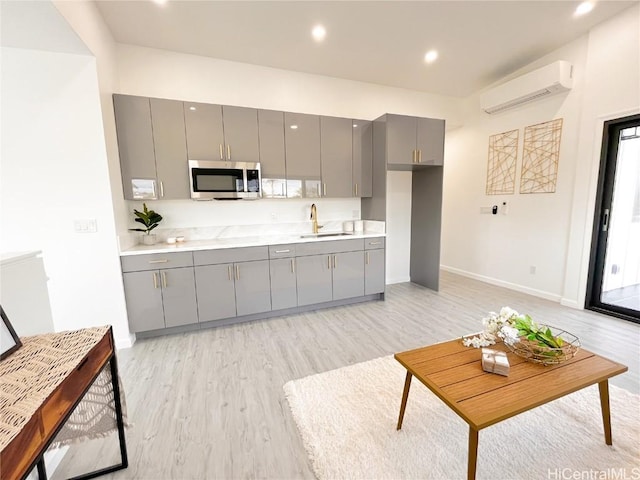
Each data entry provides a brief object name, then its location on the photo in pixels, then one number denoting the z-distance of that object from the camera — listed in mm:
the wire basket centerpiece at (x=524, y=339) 1358
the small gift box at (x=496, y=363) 1299
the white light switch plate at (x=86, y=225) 2342
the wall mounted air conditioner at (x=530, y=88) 3154
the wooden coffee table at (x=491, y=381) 1087
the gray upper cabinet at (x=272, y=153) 3152
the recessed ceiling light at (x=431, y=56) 3199
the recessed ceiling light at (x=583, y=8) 2557
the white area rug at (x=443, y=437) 1327
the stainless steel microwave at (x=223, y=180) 2912
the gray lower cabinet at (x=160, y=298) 2576
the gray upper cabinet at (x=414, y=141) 3455
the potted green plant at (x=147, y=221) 2832
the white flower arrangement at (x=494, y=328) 1523
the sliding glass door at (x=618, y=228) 2908
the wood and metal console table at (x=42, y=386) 657
